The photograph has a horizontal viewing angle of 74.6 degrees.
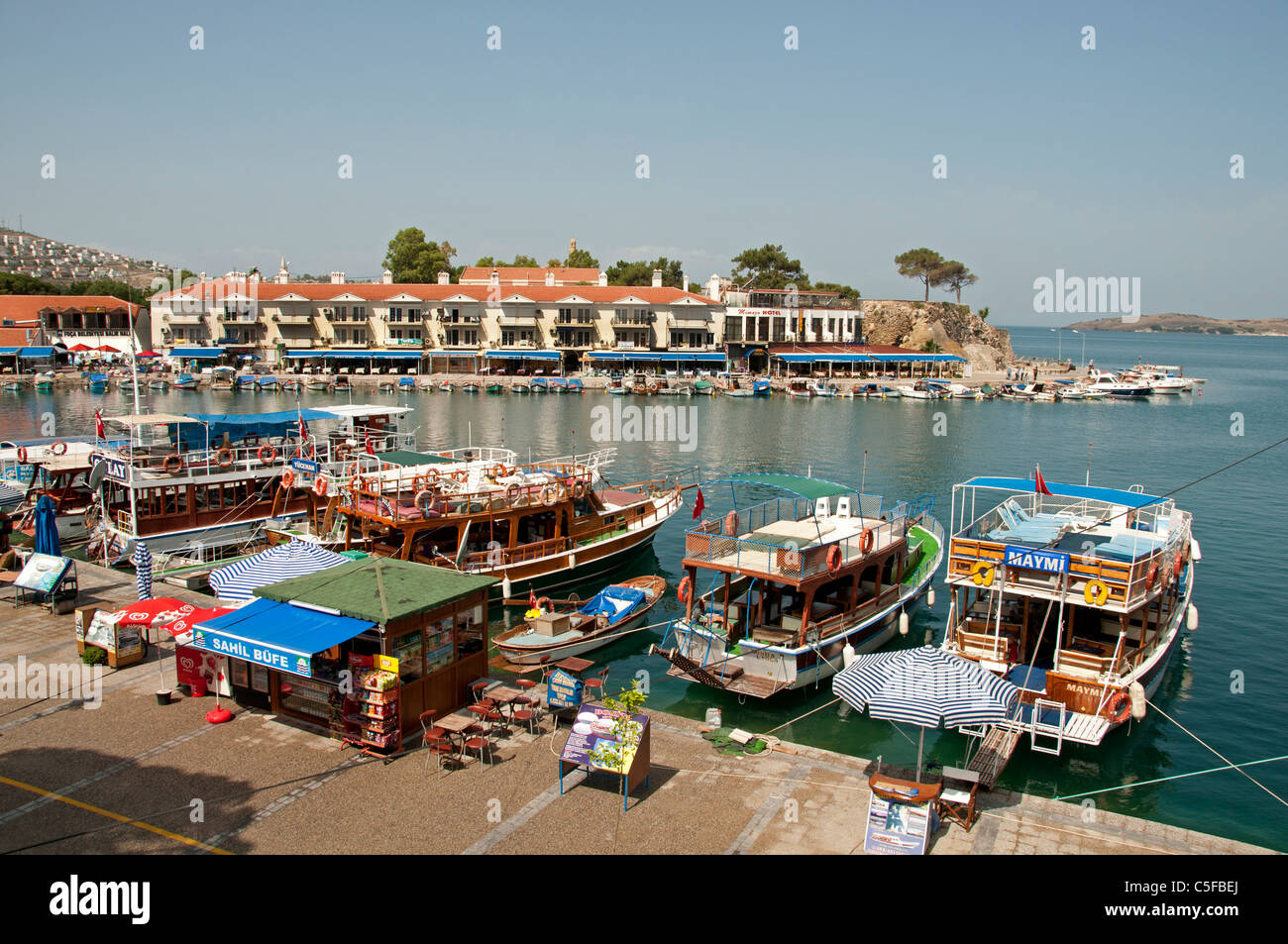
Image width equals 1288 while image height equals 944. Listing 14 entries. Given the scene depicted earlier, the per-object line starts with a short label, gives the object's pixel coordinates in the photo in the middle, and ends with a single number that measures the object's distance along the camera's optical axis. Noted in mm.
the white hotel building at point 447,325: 109188
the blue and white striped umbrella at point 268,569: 17359
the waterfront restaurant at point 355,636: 13930
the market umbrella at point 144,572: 20012
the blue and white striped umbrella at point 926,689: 13289
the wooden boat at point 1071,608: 17594
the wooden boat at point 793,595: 20219
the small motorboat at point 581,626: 21906
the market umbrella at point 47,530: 25719
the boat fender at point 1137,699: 17203
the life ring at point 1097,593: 17945
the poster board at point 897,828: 11250
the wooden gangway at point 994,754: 14834
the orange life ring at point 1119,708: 17484
